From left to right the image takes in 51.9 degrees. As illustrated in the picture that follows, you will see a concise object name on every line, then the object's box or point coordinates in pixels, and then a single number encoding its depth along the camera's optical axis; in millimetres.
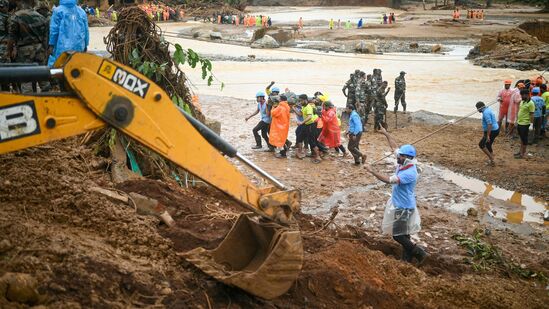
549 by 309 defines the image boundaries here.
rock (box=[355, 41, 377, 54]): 33438
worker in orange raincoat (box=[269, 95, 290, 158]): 13469
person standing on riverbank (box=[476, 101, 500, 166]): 12883
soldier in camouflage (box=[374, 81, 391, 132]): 16250
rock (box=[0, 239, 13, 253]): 4594
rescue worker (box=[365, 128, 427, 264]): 7504
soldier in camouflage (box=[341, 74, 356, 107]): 16641
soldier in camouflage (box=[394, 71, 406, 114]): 17344
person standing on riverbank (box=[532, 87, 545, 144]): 14875
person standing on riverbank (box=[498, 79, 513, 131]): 15943
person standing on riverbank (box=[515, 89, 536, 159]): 13922
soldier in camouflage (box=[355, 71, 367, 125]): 16219
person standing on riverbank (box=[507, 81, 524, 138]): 15602
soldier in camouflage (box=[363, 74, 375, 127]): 16605
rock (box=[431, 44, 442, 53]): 34769
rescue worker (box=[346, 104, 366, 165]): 12906
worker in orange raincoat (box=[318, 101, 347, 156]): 13734
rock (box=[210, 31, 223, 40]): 38125
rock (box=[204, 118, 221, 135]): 11383
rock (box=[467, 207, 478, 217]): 10262
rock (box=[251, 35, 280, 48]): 35344
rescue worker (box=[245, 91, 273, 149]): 14039
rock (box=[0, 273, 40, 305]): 4070
